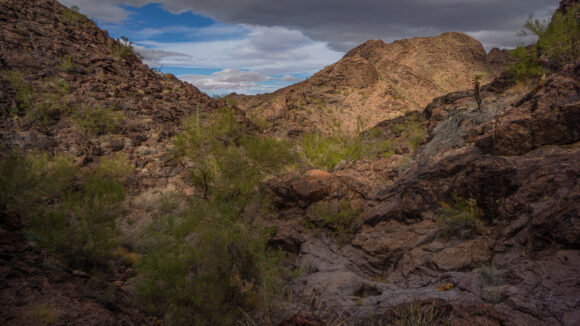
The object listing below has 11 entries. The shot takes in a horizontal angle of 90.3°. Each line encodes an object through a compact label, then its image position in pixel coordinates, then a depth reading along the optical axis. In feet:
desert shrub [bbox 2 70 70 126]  39.22
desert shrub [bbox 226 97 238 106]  64.17
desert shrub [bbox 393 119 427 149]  37.03
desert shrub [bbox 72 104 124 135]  41.46
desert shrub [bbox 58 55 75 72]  47.17
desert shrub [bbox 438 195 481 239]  14.70
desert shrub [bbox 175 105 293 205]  26.30
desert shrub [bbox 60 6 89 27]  55.72
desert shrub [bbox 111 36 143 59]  57.38
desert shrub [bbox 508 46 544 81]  34.27
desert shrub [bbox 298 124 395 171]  35.19
